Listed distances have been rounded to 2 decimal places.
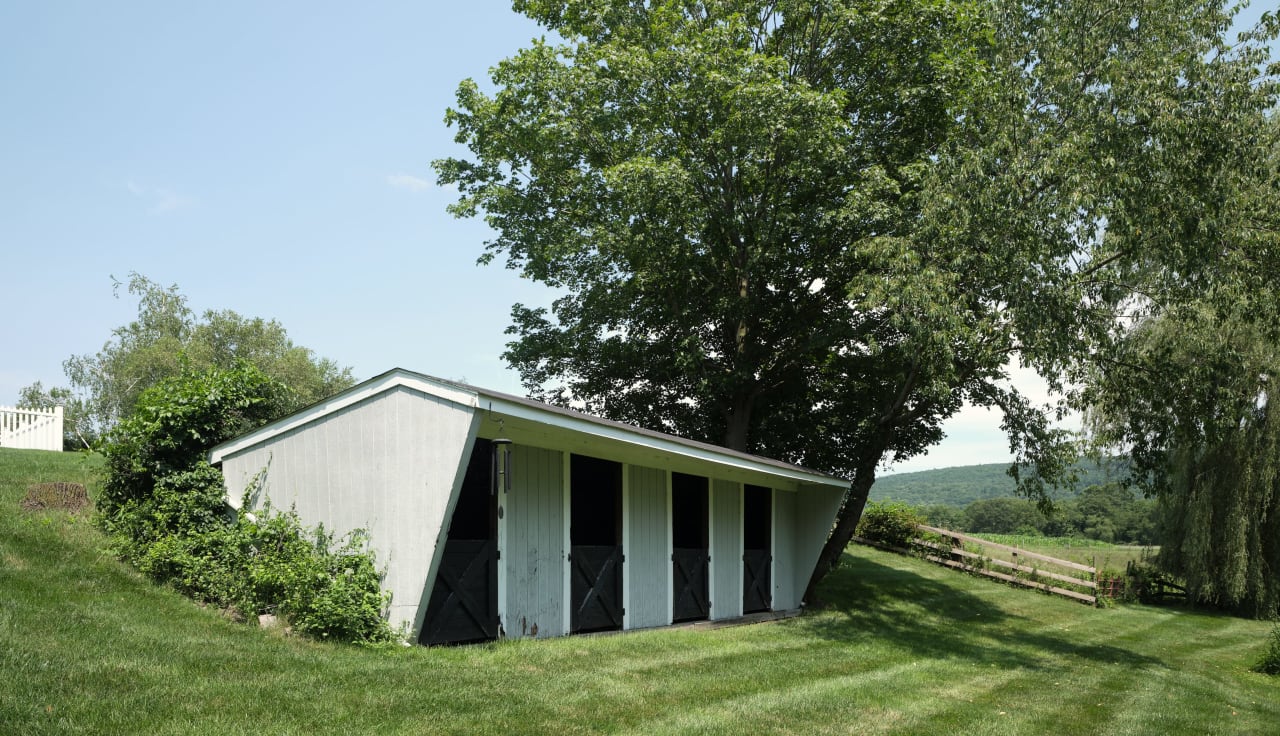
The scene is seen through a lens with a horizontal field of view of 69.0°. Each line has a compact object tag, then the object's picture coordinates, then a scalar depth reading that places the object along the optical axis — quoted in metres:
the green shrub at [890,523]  26.92
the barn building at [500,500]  8.86
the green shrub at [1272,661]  13.48
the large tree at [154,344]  43.78
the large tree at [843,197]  13.05
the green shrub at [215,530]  8.84
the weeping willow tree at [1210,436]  14.55
